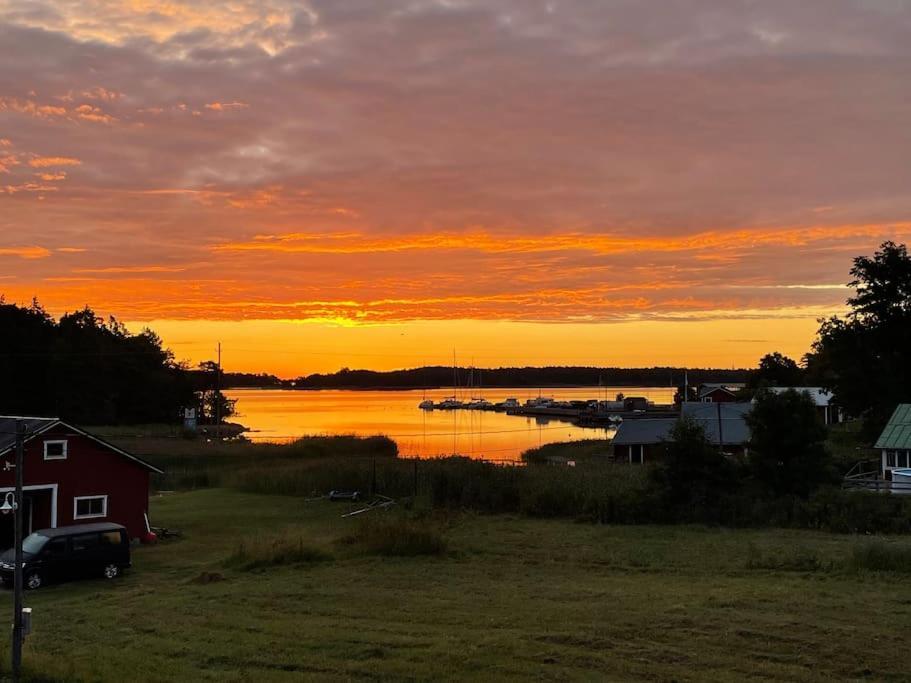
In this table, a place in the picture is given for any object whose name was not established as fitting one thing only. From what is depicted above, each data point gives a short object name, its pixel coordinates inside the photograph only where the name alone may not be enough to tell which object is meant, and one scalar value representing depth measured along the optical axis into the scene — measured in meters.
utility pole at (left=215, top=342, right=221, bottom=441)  89.19
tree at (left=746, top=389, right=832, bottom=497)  35.75
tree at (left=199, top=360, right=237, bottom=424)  134.12
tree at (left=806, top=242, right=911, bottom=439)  59.09
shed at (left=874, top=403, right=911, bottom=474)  42.66
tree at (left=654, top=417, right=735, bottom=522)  33.84
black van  22.84
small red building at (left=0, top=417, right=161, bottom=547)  28.91
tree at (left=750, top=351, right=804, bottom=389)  105.62
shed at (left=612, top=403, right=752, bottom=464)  59.59
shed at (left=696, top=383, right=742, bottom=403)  99.12
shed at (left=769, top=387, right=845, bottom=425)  92.94
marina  92.94
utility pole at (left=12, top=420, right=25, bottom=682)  12.53
